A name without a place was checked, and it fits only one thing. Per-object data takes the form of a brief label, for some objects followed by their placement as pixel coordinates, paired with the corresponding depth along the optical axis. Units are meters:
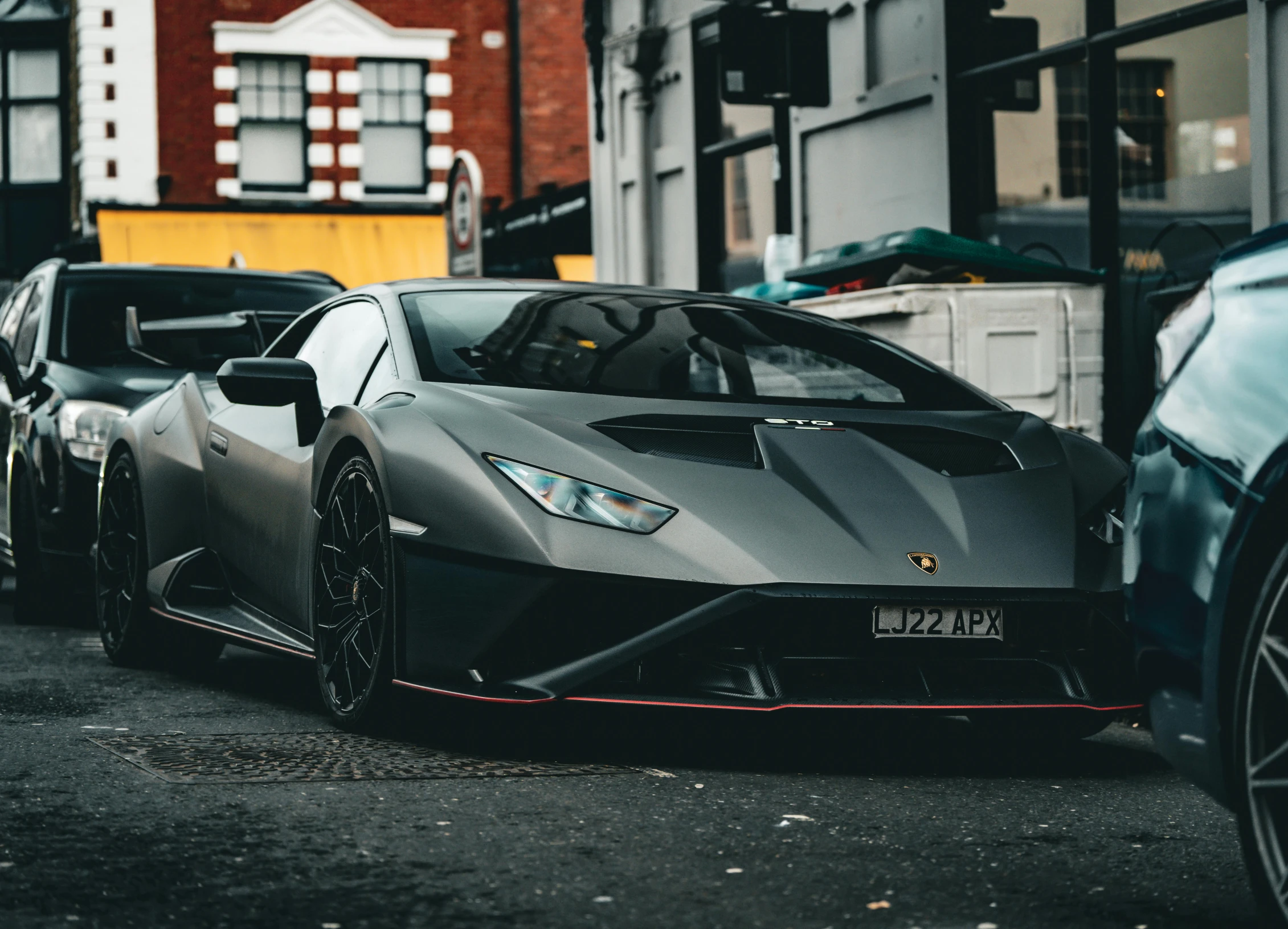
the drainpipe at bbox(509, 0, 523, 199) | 31.55
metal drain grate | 4.95
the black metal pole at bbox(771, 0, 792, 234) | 14.25
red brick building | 29.86
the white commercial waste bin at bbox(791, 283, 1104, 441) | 9.02
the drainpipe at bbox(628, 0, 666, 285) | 16.25
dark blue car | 3.33
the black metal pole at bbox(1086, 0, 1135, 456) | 10.71
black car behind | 9.27
